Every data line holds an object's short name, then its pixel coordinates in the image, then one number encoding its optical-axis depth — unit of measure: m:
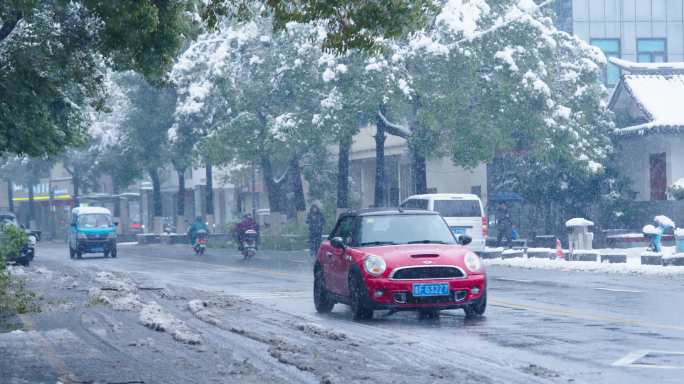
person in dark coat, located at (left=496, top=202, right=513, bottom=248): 39.84
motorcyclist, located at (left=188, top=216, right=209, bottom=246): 45.88
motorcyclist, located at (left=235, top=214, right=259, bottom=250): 39.35
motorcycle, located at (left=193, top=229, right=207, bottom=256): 44.84
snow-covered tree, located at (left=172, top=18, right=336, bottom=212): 40.31
